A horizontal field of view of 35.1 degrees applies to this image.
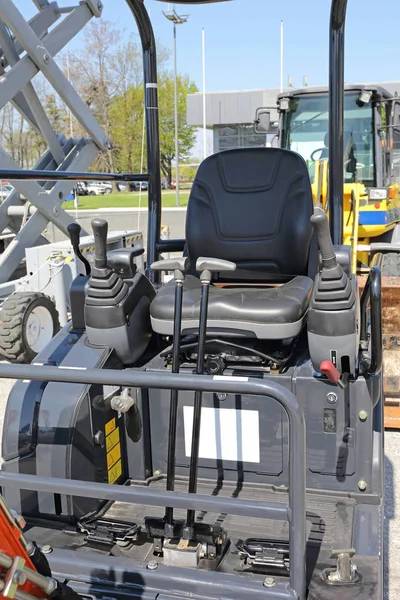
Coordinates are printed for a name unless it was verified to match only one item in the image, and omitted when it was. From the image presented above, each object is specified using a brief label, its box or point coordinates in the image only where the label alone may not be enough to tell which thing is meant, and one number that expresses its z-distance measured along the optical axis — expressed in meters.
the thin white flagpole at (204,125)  26.86
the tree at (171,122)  33.34
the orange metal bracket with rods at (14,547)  1.49
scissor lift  5.52
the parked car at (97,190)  41.12
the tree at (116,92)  25.30
